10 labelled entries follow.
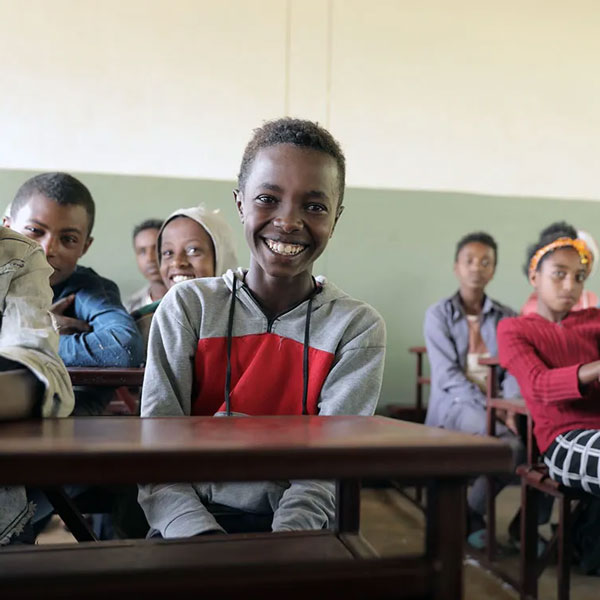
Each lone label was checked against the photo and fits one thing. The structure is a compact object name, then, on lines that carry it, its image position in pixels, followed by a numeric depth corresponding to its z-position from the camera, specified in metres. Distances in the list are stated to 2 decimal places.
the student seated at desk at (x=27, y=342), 0.79
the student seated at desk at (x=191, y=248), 2.26
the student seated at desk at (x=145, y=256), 3.32
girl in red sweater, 1.98
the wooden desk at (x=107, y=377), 1.58
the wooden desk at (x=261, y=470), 0.51
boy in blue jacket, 1.84
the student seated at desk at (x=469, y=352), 2.92
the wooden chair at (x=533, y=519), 2.03
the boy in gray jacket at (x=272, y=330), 1.11
